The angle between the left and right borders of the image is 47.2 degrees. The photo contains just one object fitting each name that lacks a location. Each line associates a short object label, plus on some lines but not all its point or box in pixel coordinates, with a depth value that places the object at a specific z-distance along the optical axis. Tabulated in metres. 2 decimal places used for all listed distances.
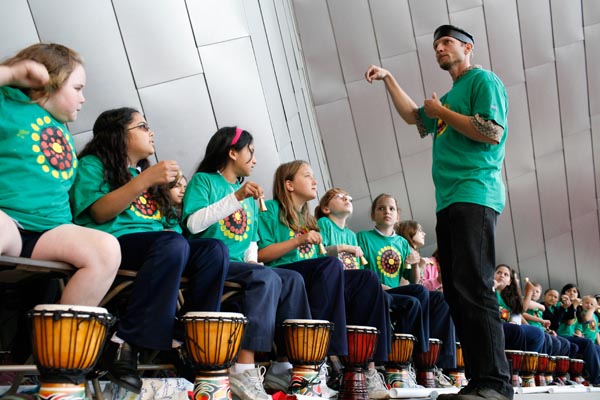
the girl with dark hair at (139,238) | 2.28
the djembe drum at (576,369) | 7.34
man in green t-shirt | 2.64
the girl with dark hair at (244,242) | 2.79
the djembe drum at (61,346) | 1.87
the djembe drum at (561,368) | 6.85
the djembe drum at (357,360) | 3.22
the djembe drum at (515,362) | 5.59
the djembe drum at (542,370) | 6.24
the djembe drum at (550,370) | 6.47
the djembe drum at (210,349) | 2.35
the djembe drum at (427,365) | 4.34
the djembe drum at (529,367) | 5.80
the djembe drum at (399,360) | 3.96
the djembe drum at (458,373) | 4.81
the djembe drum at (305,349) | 2.90
